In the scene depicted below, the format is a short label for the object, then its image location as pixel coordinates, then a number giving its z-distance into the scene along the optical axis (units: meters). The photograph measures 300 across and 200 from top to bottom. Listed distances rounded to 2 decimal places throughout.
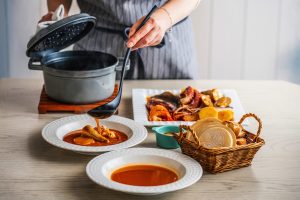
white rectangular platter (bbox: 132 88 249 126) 1.56
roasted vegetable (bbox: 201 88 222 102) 1.74
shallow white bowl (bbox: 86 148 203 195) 1.13
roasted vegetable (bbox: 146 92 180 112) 1.67
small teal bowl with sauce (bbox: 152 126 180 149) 1.40
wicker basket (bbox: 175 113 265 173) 1.25
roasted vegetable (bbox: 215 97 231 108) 1.71
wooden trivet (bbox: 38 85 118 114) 1.65
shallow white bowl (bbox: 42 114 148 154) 1.33
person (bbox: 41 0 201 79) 2.07
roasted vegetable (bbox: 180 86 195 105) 1.69
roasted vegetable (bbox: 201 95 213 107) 1.69
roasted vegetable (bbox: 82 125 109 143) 1.39
